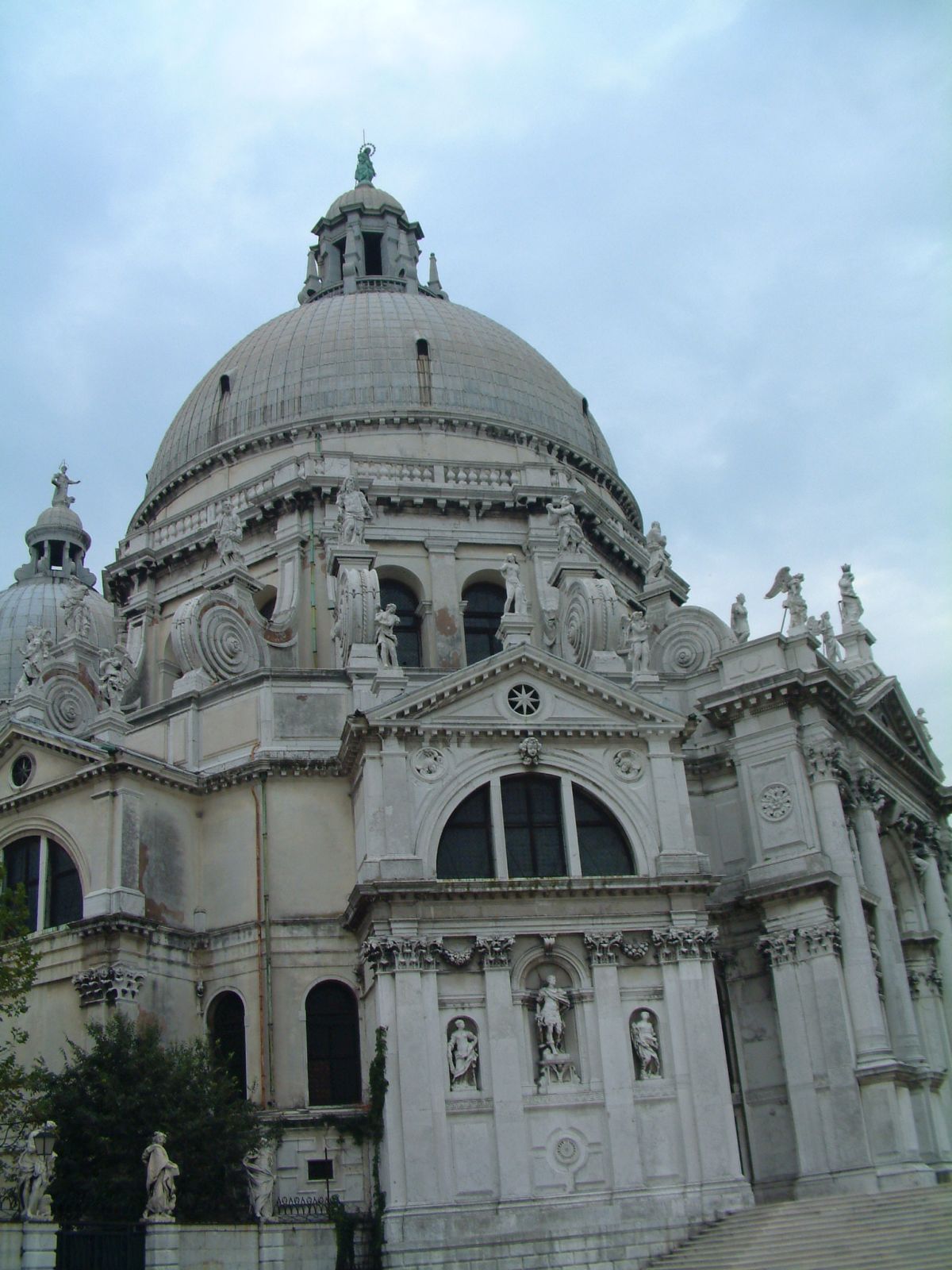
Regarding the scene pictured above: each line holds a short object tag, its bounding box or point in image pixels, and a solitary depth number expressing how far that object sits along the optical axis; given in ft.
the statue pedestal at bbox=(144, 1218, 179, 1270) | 79.25
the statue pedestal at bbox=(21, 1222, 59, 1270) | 71.26
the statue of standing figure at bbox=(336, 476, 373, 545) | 124.26
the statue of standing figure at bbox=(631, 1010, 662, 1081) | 99.60
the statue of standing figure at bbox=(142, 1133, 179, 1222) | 80.79
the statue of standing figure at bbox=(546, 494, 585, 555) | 134.72
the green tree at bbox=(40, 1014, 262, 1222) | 86.69
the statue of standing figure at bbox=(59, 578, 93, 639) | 148.15
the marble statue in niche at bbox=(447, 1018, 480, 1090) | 96.17
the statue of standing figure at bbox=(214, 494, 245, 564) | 129.08
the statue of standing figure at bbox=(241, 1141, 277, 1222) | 90.12
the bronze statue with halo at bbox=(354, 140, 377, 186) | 196.75
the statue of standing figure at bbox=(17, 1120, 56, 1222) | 72.90
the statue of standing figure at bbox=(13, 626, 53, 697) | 128.47
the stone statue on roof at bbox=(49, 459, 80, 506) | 218.38
